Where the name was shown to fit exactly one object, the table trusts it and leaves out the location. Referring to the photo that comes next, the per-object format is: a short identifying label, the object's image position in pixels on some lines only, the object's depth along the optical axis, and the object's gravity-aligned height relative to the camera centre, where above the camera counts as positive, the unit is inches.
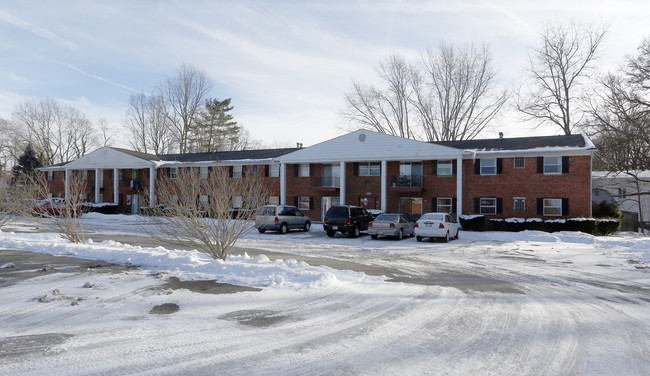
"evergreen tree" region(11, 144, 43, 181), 2058.3 +177.9
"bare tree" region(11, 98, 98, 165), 2379.4 +337.3
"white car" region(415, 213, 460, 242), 820.0 -46.0
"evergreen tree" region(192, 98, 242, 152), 2354.8 +393.3
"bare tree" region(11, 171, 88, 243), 575.5 -12.2
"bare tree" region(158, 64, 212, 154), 2314.2 +443.0
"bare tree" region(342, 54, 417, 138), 1968.5 +409.1
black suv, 901.2 -36.6
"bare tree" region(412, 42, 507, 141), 1831.9 +423.7
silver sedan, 855.7 -45.0
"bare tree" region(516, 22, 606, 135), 1683.1 +448.1
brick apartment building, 1097.4 +81.2
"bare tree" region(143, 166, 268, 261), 435.5 -14.0
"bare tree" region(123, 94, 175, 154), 2372.0 +380.4
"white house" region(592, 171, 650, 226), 1570.9 +59.6
